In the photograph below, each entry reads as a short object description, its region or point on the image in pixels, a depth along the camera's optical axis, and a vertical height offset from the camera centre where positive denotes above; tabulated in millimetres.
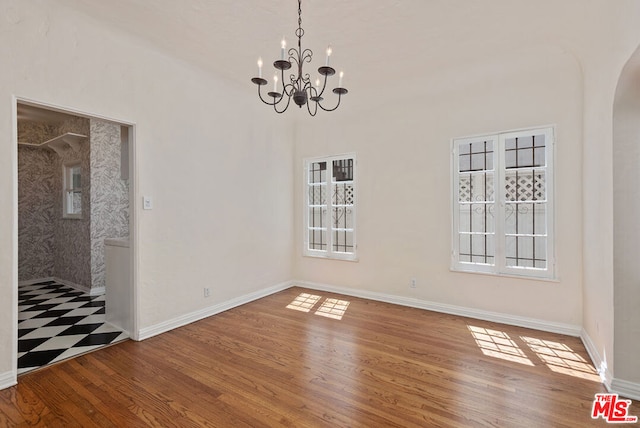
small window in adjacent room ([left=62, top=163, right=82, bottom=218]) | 5133 +374
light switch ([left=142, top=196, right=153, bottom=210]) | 3068 +96
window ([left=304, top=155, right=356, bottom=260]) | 4723 +78
